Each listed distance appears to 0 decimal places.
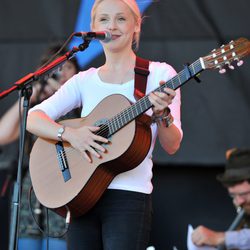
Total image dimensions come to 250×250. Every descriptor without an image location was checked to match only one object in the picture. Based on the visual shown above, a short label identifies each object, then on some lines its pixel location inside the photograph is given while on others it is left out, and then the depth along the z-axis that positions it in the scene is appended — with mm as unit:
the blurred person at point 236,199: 6980
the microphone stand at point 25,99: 5496
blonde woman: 5484
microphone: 5691
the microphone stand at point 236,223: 7107
